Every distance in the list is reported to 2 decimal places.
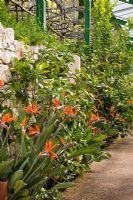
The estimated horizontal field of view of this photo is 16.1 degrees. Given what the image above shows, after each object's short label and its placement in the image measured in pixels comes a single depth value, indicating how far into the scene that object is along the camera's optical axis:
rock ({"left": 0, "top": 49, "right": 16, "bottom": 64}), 4.14
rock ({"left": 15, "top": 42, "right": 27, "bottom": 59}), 4.56
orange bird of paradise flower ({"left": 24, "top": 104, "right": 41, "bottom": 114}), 3.77
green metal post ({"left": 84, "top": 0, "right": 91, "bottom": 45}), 8.53
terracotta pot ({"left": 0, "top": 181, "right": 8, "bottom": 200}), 3.17
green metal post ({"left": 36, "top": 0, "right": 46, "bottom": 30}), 6.42
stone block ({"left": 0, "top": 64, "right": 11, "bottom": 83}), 4.07
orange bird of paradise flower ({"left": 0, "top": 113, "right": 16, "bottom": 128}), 3.27
